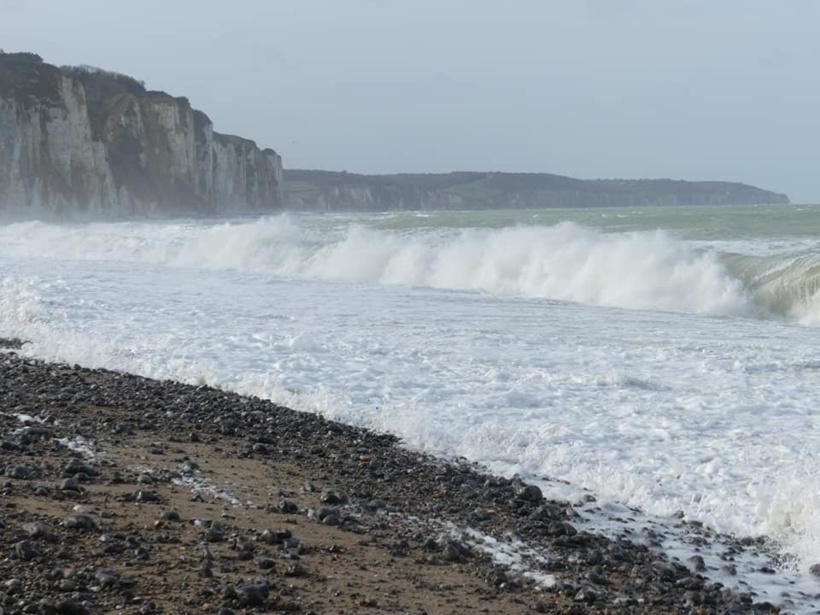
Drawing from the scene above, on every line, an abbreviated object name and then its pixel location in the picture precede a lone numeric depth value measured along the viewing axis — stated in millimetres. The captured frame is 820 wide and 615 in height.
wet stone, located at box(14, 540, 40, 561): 9680
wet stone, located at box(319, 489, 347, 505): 13117
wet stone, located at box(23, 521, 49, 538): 10219
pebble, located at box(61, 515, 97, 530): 10711
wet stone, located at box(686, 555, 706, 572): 11602
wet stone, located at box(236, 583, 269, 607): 9234
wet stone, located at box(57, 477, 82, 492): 12281
